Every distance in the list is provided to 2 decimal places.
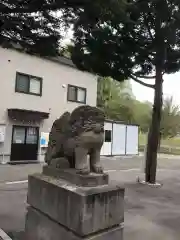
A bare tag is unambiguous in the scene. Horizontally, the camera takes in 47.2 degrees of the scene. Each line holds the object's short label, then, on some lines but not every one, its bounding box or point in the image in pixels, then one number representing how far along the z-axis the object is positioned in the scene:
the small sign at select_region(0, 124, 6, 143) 8.92
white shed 13.17
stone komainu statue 2.59
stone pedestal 2.28
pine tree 5.74
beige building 9.27
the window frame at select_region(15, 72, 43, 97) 9.62
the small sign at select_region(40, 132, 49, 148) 10.18
